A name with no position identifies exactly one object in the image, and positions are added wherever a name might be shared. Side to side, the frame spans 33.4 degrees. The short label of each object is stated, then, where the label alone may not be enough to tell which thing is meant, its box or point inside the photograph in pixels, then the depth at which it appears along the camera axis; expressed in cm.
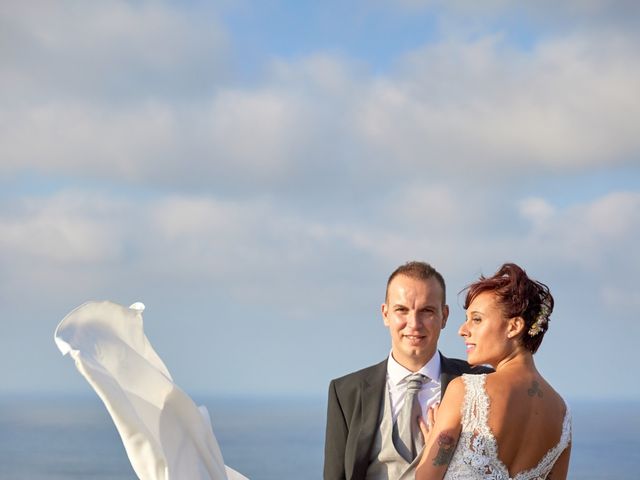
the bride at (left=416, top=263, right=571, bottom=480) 469
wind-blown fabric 492
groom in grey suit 565
